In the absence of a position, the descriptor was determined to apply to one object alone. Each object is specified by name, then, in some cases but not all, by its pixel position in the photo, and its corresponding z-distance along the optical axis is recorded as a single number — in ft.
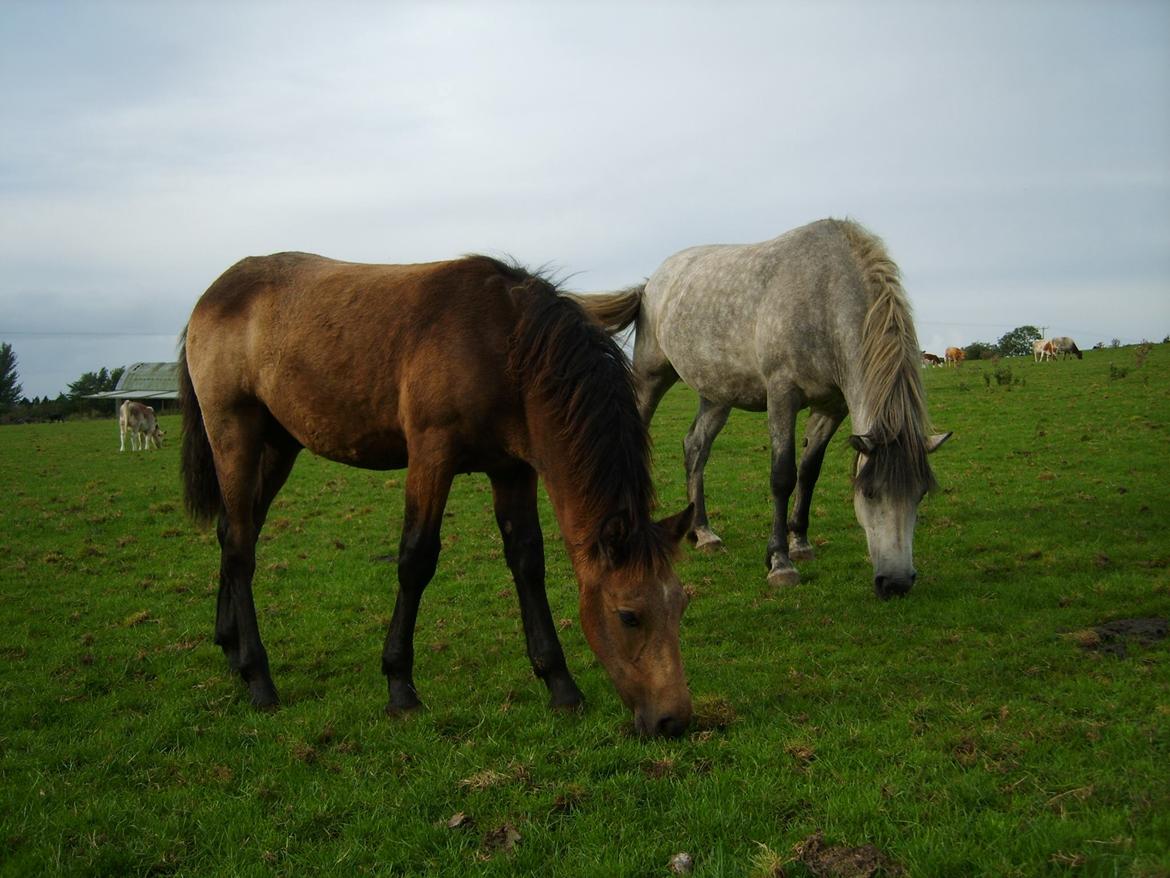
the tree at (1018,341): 200.82
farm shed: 230.27
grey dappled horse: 20.83
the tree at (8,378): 274.77
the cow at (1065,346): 135.91
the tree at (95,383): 272.17
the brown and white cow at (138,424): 87.71
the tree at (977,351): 155.74
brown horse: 13.97
